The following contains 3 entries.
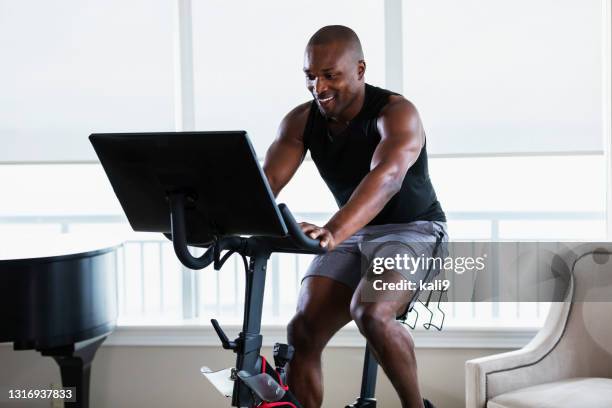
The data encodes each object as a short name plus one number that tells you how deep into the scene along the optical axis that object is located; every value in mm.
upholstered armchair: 2873
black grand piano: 2992
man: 2342
